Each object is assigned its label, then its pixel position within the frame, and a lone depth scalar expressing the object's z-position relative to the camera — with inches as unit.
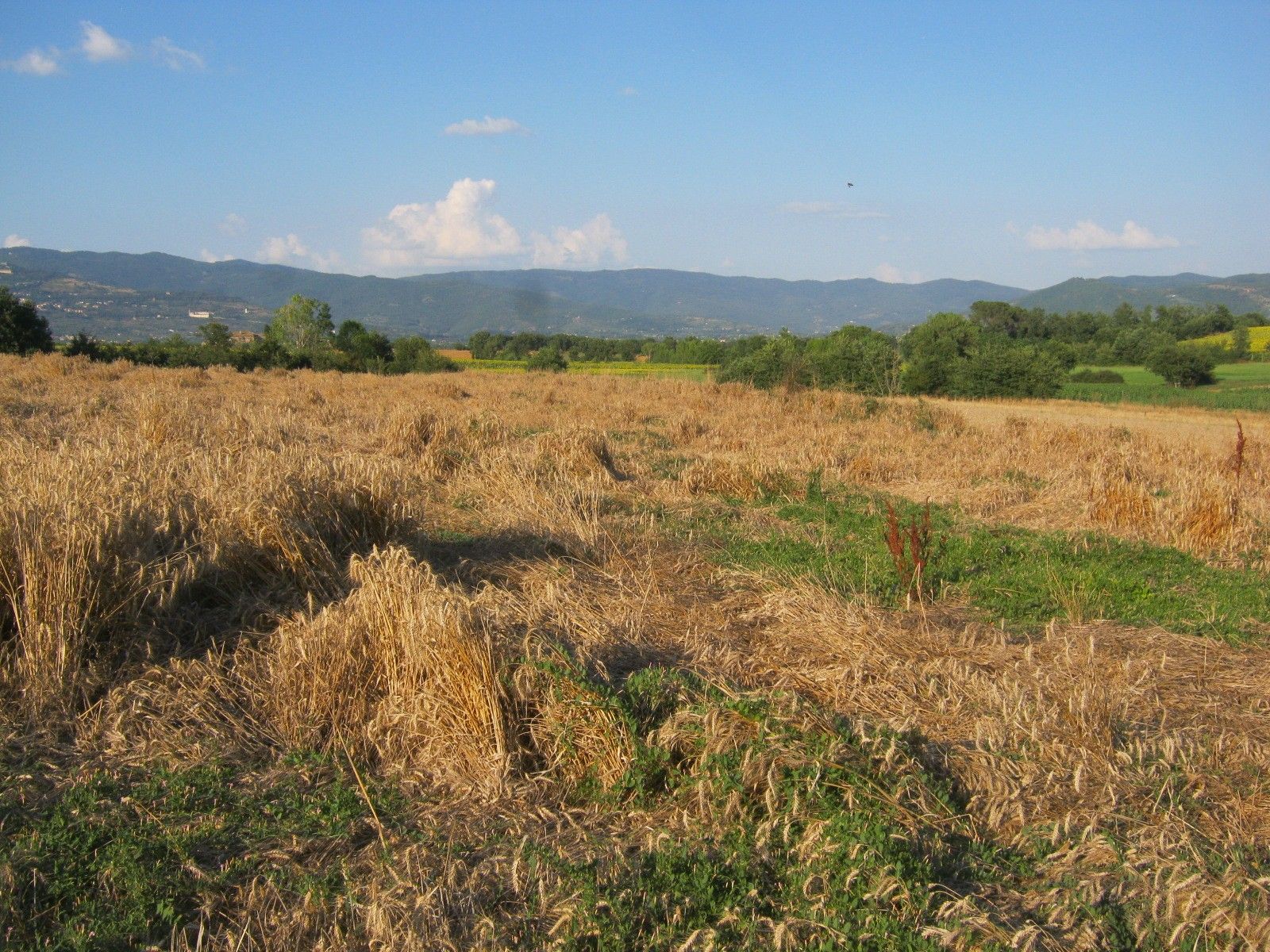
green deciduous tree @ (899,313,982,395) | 1599.4
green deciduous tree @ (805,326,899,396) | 1162.6
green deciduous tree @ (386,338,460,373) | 1466.5
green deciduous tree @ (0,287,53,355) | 1273.4
